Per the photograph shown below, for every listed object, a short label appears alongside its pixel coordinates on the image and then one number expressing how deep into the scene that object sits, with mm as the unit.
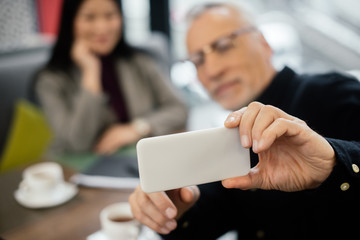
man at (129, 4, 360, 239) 582
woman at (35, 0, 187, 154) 1622
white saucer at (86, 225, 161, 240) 807
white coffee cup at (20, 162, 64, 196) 1019
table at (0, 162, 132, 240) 867
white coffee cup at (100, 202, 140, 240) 775
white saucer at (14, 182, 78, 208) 990
